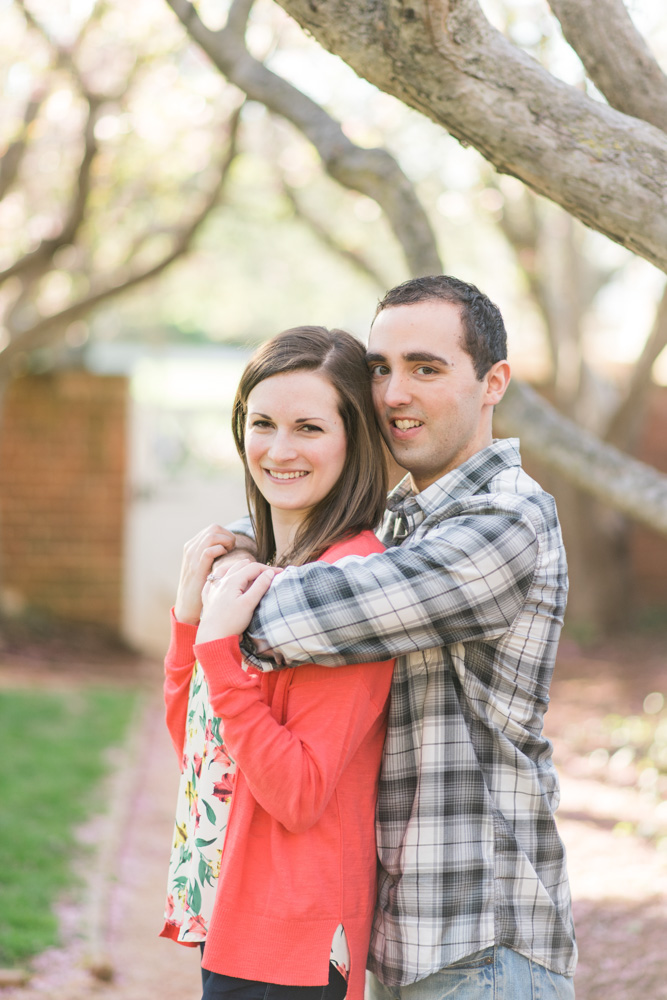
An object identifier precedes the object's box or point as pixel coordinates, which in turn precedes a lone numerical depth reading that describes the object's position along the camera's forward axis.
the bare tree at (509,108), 2.55
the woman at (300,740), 2.34
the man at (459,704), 2.35
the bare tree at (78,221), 7.87
